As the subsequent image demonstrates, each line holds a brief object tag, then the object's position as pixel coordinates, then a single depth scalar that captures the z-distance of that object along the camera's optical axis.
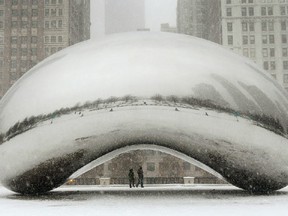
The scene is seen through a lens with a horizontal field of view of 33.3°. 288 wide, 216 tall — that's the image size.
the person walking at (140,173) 21.48
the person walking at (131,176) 21.39
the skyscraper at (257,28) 90.50
